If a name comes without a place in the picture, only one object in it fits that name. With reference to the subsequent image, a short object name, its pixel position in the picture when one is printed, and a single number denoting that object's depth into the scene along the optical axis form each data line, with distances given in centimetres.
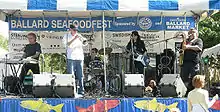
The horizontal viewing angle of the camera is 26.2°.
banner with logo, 1232
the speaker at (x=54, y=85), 854
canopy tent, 895
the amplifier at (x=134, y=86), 880
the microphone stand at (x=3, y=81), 928
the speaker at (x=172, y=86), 888
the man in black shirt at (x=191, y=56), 894
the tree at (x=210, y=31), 1878
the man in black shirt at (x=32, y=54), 1016
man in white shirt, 912
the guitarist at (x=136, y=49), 1023
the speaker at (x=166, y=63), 1112
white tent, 1446
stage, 838
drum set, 994
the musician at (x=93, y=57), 1131
